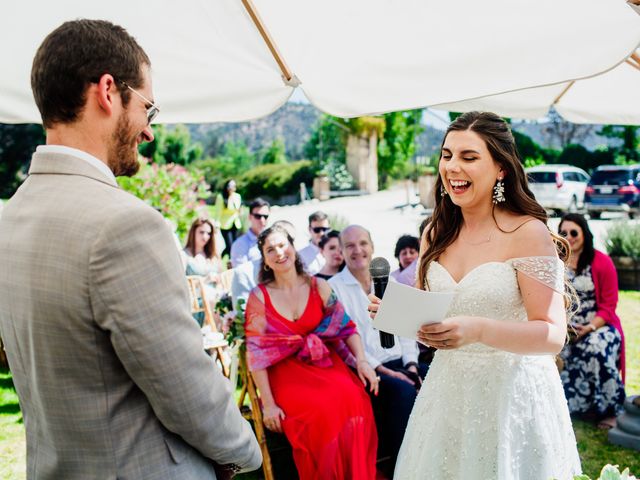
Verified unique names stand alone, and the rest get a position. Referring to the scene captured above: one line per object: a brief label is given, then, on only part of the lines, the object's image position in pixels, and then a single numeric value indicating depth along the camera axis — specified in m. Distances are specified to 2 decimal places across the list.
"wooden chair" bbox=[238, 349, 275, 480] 3.71
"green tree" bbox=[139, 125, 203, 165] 37.69
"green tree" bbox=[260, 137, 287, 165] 45.38
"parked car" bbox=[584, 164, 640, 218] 18.81
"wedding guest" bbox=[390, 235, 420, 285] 5.35
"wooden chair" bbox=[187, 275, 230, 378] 5.47
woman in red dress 3.55
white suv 20.66
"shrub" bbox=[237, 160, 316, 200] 36.22
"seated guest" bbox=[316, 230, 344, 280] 5.33
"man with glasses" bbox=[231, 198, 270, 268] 7.17
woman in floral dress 4.96
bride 2.19
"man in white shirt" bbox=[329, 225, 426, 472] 3.91
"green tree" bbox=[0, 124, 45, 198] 33.62
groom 1.24
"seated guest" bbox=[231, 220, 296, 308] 5.50
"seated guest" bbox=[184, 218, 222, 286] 7.14
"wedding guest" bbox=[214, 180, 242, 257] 10.45
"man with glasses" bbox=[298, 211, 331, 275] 6.39
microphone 2.62
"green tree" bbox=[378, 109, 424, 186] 36.91
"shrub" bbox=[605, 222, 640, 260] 9.75
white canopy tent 2.23
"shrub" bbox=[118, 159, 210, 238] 11.92
